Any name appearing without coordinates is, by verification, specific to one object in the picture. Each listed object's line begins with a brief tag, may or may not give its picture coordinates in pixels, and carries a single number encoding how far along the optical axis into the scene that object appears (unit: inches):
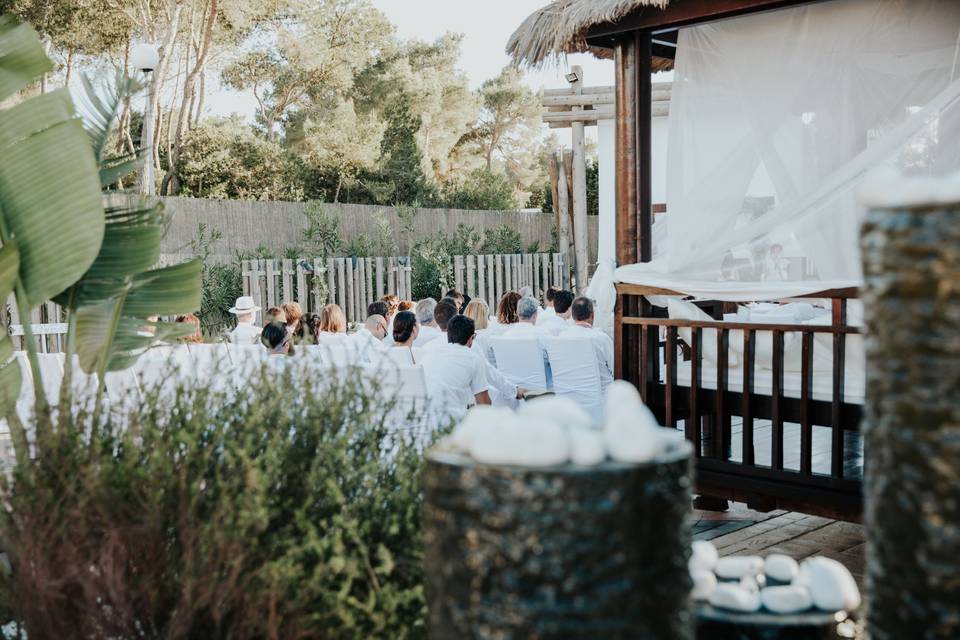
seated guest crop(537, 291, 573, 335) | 350.9
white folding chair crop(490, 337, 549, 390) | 290.2
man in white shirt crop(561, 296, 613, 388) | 280.7
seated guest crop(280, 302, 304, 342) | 335.6
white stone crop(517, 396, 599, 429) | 83.4
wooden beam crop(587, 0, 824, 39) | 189.8
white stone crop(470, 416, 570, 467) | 74.1
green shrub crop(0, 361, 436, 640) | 98.4
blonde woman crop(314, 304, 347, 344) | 324.8
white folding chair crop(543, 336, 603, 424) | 277.4
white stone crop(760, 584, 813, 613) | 94.1
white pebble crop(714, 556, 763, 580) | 103.7
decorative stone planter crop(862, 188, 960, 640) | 67.7
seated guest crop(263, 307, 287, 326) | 329.7
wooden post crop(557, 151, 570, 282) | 537.0
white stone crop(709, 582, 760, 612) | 95.2
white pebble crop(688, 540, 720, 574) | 101.2
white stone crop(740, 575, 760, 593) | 99.9
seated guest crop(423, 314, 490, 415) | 228.2
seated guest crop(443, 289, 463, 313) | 371.2
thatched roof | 203.0
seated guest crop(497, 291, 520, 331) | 343.0
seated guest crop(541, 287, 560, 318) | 370.6
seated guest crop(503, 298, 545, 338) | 297.1
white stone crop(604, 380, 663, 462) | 75.7
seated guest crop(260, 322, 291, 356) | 243.0
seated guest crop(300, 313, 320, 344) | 310.5
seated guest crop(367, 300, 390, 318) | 339.6
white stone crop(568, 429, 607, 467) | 74.3
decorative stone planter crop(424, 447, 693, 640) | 73.0
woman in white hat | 339.3
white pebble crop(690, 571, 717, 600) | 97.7
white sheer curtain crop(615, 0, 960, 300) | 197.6
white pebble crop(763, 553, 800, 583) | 102.7
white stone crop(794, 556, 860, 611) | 93.4
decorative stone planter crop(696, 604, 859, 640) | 92.3
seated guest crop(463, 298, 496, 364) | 334.3
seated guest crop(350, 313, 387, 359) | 306.0
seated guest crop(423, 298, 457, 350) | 311.9
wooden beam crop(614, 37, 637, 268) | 209.9
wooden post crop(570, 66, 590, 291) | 504.4
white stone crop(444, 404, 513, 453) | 78.2
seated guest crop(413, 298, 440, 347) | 311.9
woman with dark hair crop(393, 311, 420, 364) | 255.9
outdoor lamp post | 351.3
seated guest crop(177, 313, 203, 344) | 292.8
